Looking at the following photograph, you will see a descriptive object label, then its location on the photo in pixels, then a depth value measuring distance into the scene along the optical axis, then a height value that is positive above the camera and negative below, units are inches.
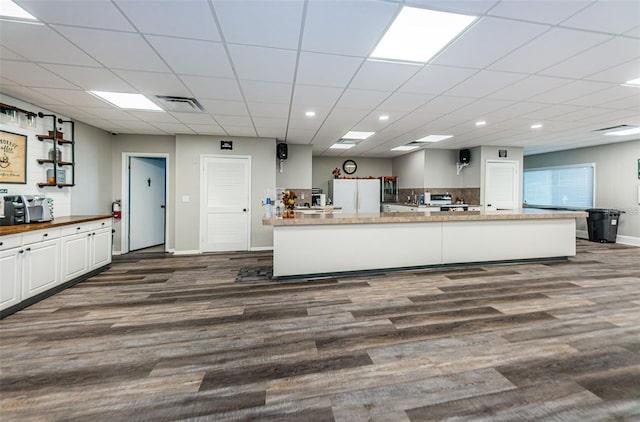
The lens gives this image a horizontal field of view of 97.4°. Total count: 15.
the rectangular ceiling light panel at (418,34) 81.3 +54.8
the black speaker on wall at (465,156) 299.0 +53.2
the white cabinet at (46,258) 108.6 -25.8
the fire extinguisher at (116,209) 226.1 -4.8
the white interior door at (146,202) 237.1 +1.4
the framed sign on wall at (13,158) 137.7 +22.7
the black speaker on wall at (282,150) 255.8 +49.6
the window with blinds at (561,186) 297.6 +23.7
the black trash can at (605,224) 266.5 -16.5
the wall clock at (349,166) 368.4 +51.1
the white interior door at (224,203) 235.3 +0.7
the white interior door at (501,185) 289.3 +22.4
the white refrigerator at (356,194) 322.3 +12.5
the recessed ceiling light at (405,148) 291.6 +62.0
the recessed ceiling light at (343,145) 270.4 +60.8
